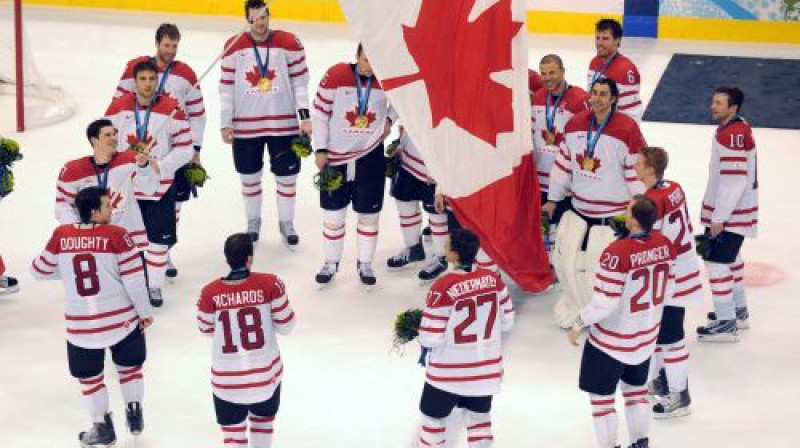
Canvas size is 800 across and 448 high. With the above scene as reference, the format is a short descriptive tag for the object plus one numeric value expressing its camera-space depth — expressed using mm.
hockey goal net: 25187
